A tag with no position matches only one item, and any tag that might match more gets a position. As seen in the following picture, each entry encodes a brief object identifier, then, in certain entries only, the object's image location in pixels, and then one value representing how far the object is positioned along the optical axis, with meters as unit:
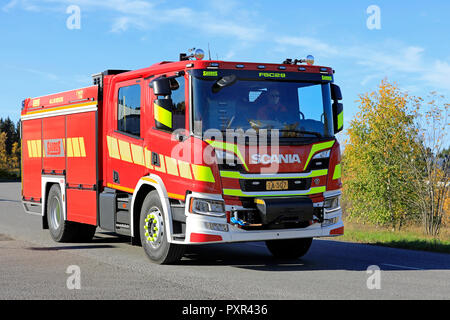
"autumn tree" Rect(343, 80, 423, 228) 43.41
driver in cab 8.60
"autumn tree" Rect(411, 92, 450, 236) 24.83
